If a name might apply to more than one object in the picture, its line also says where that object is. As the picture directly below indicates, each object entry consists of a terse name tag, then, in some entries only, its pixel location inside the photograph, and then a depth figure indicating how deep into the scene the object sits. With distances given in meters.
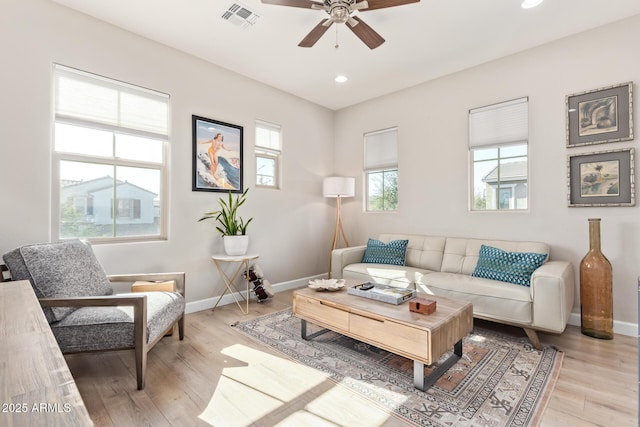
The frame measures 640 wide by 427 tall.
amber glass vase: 2.62
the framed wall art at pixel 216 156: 3.41
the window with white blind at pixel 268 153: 4.08
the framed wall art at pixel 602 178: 2.71
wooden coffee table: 1.85
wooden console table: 0.49
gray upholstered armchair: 1.87
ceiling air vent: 2.59
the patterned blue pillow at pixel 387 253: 3.68
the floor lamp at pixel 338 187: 4.41
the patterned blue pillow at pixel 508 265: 2.70
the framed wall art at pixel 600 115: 2.72
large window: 2.63
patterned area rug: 1.69
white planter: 3.35
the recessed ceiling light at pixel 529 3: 2.46
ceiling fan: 2.15
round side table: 3.25
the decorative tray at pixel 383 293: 2.27
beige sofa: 2.37
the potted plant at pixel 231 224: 3.36
